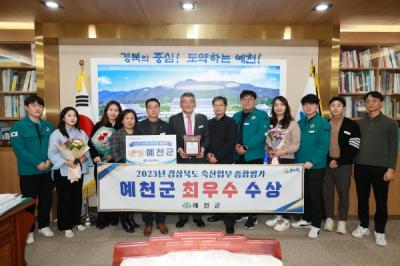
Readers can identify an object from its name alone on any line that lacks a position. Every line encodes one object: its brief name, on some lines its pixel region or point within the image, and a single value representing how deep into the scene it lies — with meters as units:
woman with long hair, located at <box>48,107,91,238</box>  3.30
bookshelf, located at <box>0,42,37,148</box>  4.20
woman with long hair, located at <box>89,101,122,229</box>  3.52
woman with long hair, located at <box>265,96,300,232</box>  3.39
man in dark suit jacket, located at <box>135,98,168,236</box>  3.43
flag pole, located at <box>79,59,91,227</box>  3.74
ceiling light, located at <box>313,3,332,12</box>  3.38
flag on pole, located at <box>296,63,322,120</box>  4.23
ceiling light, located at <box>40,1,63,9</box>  3.30
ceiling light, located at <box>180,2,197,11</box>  3.32
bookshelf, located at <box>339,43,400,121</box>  4.33
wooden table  2.10
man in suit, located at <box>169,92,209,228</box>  3.46
